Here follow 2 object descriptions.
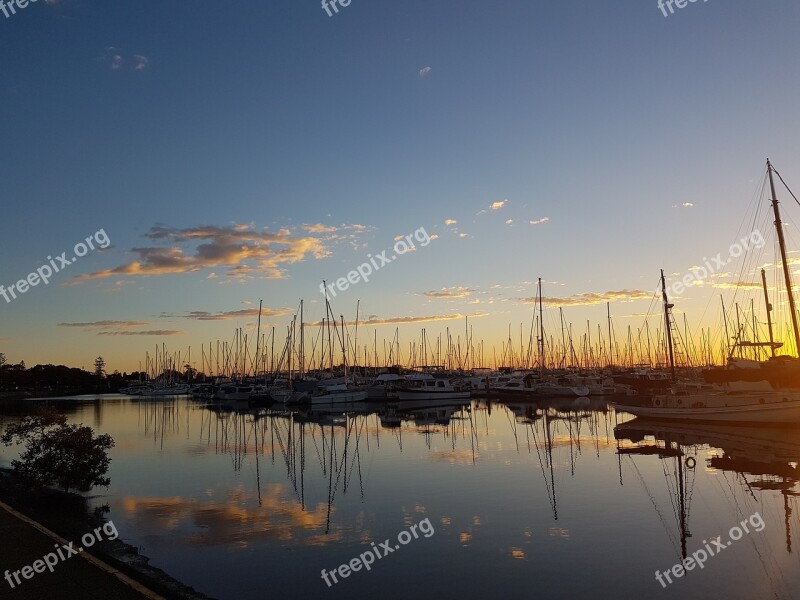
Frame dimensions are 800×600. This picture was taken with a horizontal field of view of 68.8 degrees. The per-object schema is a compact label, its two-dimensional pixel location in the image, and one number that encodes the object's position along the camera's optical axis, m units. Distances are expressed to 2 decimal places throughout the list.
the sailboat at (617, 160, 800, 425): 38.83
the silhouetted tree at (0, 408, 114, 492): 21.30
